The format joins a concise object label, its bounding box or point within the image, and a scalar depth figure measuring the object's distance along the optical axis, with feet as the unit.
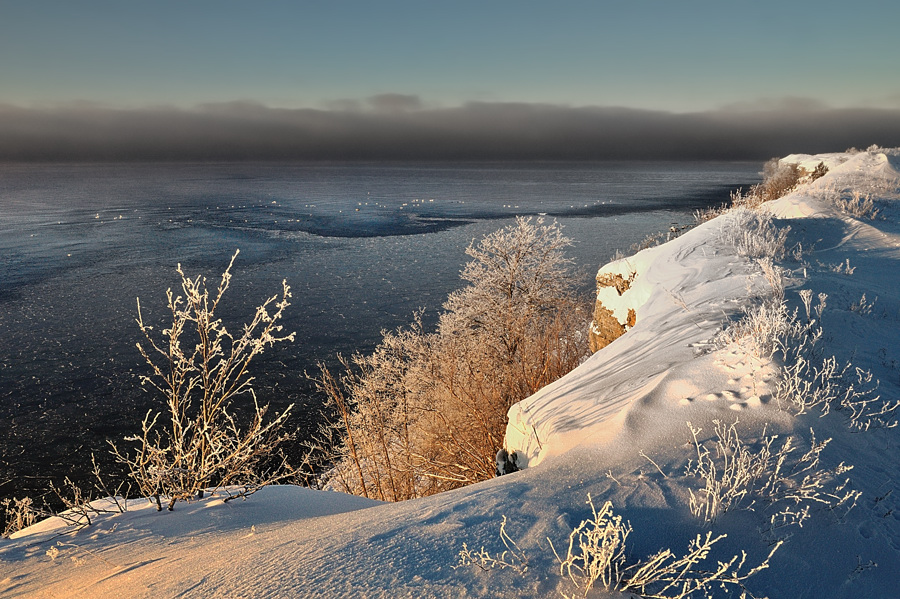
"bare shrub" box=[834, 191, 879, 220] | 44.88
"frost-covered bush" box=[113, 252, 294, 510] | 14.42
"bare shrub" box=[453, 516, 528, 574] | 8.28
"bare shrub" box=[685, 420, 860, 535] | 9.91
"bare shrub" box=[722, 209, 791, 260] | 29.68
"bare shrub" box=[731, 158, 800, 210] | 73.67
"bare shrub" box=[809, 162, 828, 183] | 105.36
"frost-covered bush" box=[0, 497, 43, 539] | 14.15
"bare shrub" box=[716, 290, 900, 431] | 13.12
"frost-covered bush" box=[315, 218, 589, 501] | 46.21
